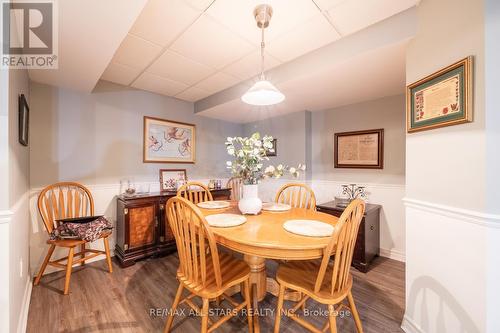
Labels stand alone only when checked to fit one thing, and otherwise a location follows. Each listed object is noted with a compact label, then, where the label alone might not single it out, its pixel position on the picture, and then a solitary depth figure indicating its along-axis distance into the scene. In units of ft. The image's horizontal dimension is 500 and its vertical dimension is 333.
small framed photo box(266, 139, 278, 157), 12.35
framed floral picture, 10.00
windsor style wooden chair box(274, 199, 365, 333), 3.70
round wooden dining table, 3.72
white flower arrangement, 5.54
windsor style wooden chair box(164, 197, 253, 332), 3.94
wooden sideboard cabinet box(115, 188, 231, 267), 8.05
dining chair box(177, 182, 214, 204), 7.82
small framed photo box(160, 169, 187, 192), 10.37
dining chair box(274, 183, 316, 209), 7.12
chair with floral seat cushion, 6.58
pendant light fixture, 4.84
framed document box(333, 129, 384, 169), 9.13
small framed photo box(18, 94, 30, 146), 5.06
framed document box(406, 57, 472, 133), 3.69
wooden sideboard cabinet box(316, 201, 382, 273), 7.74
